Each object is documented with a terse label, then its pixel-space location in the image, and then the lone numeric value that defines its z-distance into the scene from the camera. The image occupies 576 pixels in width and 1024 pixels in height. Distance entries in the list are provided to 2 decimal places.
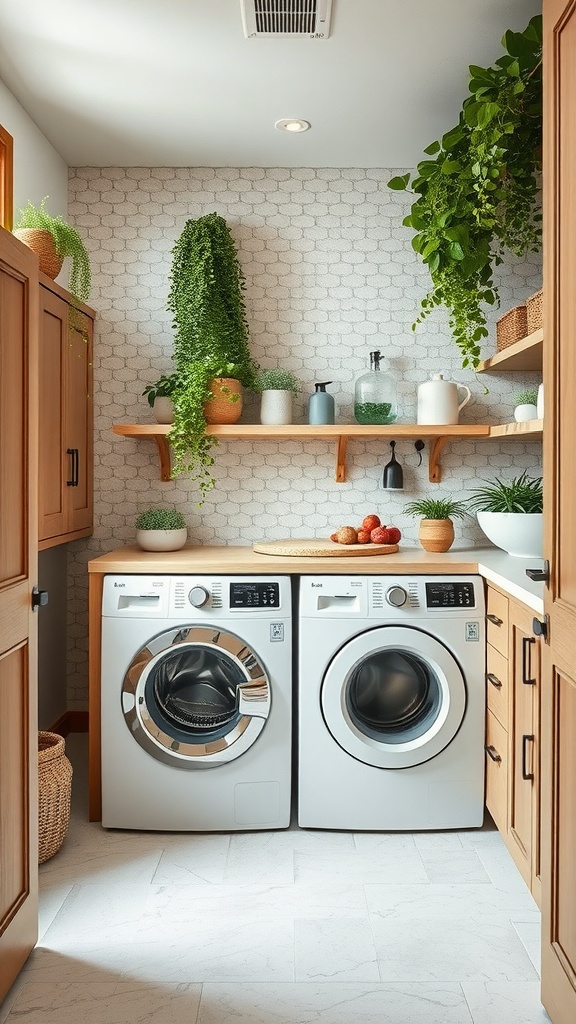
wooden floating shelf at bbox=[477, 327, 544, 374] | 2.64
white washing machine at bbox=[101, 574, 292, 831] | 2.82
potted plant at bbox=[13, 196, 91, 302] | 2.71
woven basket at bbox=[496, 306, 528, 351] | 2.97
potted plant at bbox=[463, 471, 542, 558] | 2.84
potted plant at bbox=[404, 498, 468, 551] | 3.22
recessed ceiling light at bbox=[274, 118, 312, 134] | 3.07
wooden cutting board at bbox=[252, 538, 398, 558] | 3.03
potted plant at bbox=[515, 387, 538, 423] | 2.93
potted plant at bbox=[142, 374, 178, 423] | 3.34
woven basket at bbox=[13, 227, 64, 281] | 2.70
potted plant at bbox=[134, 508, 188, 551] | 3.24
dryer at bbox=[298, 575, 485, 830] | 2.82
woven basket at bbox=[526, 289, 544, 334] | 2.63
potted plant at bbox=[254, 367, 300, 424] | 3.33
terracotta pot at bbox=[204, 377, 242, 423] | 3.27
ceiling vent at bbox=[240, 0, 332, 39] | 2.31
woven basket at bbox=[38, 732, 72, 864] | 2.57
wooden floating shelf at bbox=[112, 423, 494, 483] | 3.22
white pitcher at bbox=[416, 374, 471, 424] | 3.34
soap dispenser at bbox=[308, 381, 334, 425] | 3.36
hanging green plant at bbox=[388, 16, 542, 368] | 2.44
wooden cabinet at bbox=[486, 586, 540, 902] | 2.18
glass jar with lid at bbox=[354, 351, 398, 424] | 3.38
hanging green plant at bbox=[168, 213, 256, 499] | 3.25
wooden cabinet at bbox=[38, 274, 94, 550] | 2.88
